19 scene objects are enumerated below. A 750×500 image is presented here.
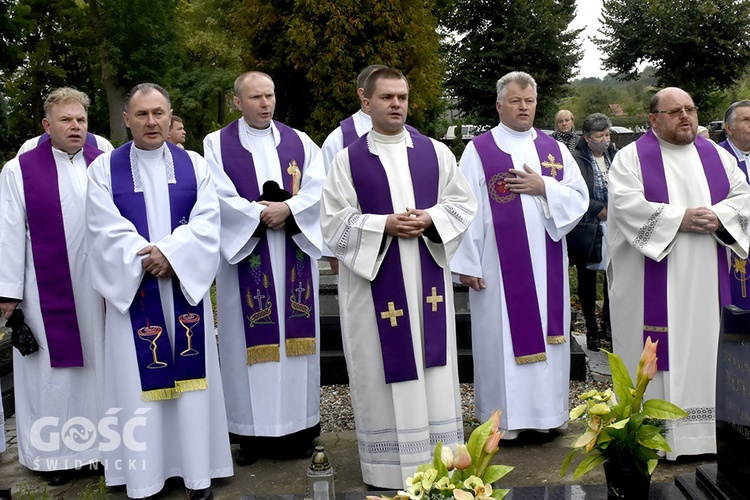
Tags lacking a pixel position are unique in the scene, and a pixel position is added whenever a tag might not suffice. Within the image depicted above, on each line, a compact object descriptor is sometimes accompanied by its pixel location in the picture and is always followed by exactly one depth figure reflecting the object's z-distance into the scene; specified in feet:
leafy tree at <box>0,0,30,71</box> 61.16
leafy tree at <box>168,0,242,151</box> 96.32
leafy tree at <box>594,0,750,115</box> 100.12
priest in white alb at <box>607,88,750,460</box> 16.96
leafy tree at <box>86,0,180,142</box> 88.43
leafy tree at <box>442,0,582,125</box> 92.02
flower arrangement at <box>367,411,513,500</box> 8.98
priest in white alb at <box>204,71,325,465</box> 17.90
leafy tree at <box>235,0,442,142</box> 51.88
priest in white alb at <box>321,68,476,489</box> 15.60
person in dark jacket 24.00
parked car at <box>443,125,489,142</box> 89.56
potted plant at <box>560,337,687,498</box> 10.89
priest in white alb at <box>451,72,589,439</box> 18.21
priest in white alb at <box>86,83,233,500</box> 15.55
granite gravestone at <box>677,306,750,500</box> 12.19
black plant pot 11.27
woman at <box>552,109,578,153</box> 26.78
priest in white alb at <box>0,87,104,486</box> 17.57
